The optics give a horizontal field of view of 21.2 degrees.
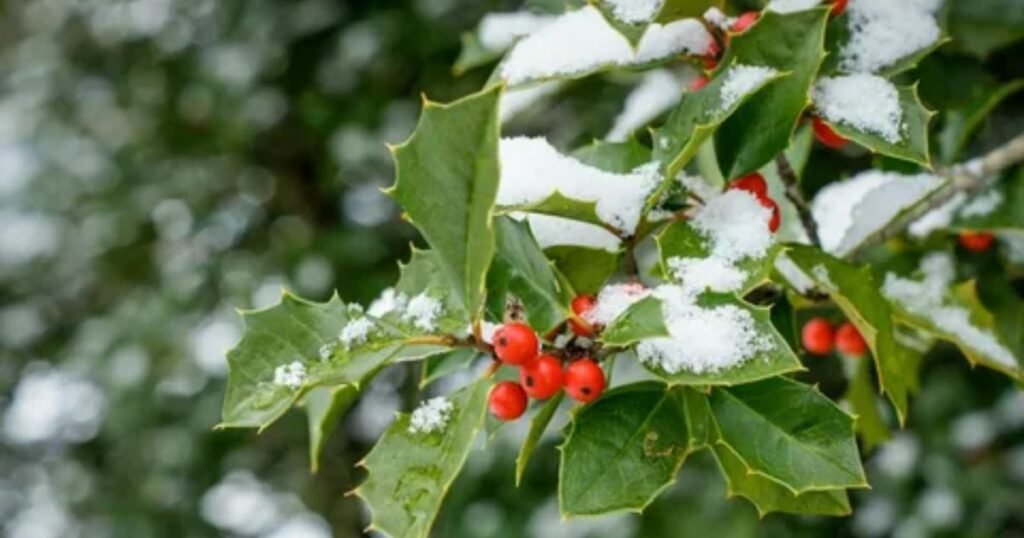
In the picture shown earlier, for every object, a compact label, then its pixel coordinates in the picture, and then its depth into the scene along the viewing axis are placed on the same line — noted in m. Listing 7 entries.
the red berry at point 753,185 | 0.54
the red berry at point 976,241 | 0.63
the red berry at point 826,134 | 0.55
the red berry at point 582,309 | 0.51
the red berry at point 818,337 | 0.62
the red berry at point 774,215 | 0.53
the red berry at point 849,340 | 0.62
